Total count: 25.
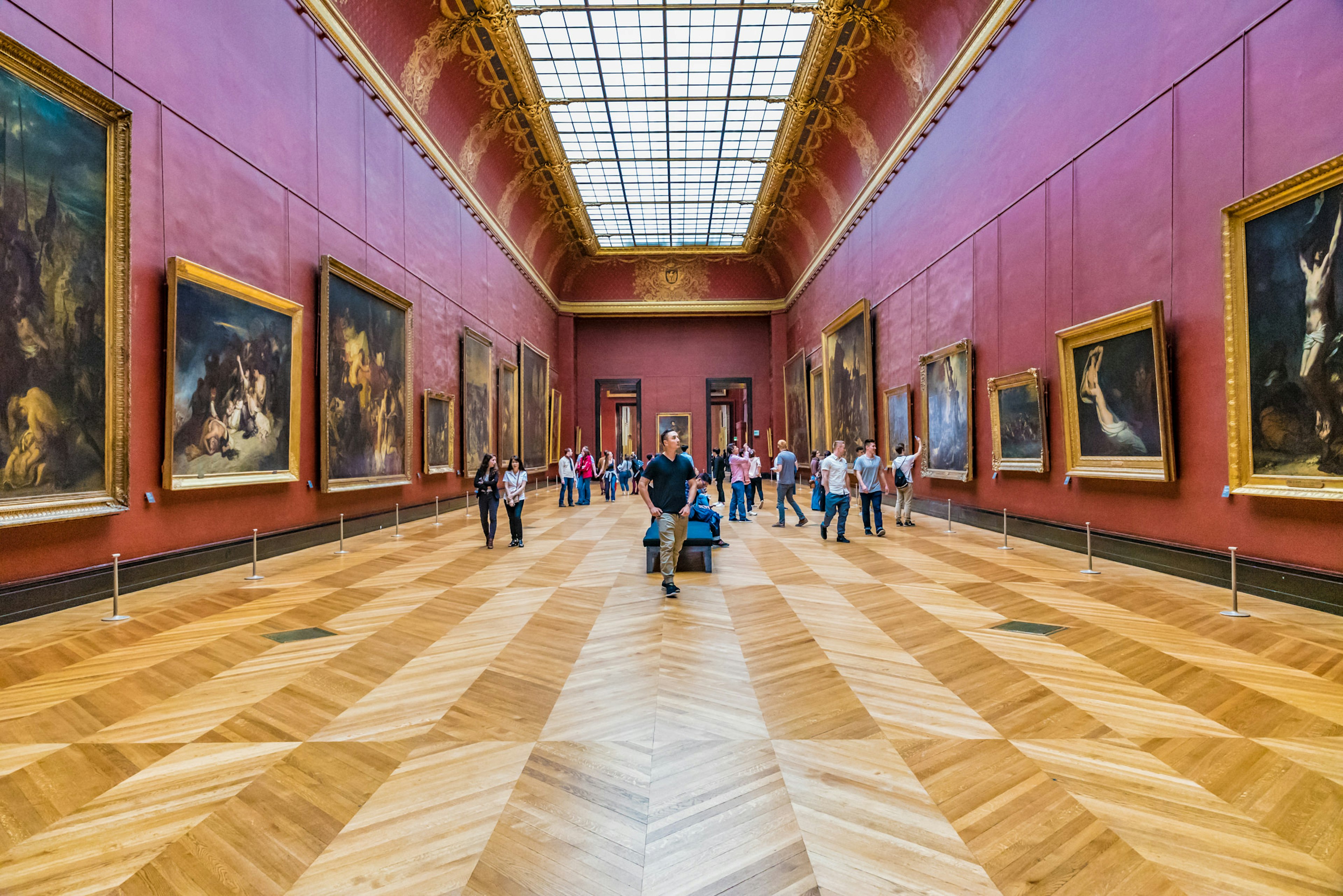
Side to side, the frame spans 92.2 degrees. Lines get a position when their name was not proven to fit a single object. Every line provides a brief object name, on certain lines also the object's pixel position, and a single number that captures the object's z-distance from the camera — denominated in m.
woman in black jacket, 10.45
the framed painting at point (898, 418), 15.10
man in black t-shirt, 6.99
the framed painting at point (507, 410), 20.48
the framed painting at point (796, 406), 26.00
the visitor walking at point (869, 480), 11.54
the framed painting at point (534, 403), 23.38
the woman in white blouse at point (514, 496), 10.48
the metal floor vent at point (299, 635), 5.32
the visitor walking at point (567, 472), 19.02
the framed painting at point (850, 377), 17.69
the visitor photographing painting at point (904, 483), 12.81
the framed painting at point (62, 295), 5.70
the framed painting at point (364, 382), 10.85
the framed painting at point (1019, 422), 10.02
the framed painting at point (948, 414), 12.27
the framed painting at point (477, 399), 17.27
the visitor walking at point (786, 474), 13.01
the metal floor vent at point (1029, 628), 5.32
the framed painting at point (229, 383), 7.61
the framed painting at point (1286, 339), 5.50
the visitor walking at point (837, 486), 11.01
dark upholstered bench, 8.29
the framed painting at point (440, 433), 14.89
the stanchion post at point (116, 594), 5.77
